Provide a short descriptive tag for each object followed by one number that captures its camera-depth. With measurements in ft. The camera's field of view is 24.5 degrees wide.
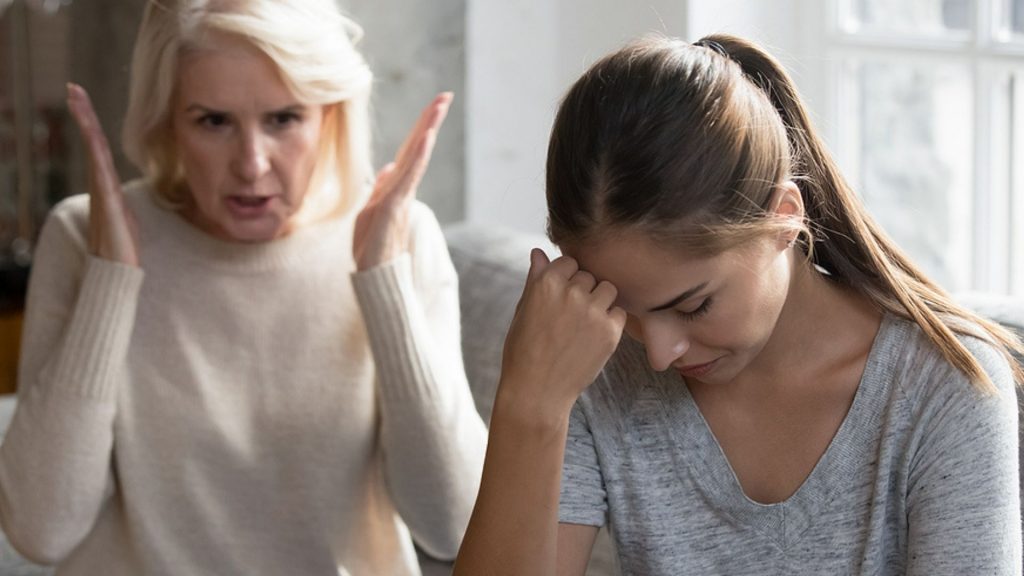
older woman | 6.80
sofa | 7.56
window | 7.89
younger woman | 5.55
